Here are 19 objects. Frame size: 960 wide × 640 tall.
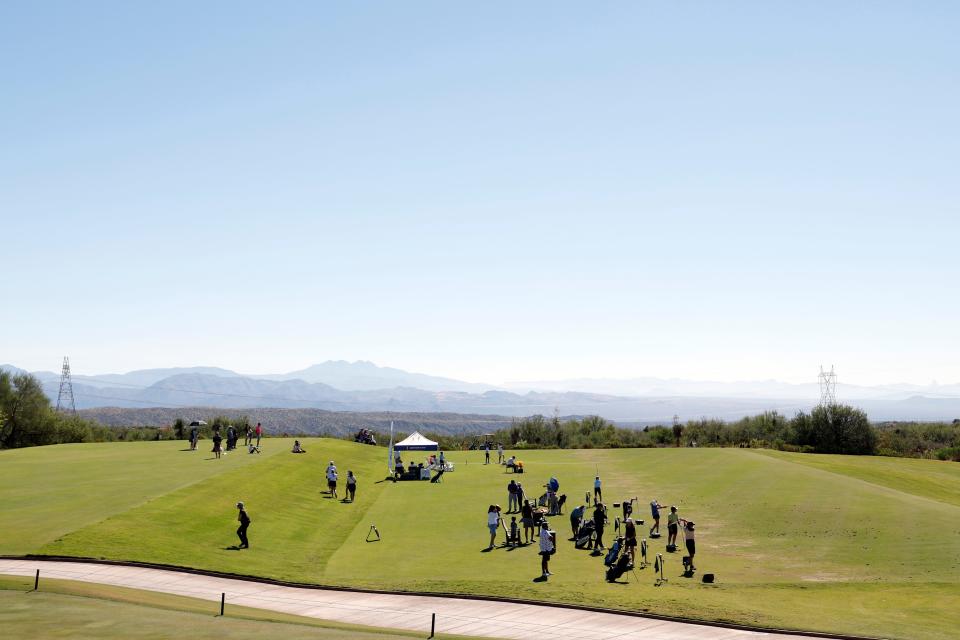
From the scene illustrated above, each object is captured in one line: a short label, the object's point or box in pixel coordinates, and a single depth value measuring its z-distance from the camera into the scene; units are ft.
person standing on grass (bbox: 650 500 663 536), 118.32
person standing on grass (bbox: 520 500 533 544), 113.70
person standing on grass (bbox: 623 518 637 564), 95.45
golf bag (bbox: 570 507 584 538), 115.01
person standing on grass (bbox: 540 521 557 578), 91.71
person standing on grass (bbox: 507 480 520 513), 134.24
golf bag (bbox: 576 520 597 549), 110.32
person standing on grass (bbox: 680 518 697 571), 93.76
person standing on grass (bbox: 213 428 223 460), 168.23
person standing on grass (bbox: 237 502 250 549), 101.60
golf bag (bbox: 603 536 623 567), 93.61
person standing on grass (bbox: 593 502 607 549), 107.24
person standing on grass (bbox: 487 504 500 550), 109.60
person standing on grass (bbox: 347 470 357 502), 147.23
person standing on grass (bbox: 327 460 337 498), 150.51
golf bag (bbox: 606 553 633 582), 90.38
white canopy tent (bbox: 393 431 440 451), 220.64
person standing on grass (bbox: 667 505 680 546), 106.52
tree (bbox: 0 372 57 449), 255.29
